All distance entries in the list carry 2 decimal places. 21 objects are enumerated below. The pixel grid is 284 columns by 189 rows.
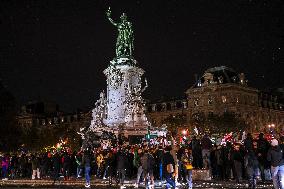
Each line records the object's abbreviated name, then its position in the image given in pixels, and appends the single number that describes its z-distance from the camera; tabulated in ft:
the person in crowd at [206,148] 78.07
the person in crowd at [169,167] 61.46
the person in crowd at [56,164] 89.10
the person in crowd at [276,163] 53.42
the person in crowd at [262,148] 66.78
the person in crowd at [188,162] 62.64
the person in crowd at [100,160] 91.56
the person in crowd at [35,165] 103.39
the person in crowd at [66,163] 91.45
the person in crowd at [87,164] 74.43
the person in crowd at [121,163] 73.15
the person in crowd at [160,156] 70.15
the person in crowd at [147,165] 66.28
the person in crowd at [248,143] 65.29
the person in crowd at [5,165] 110.01
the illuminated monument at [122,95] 153.69
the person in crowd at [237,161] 68.74
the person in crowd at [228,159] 72.49
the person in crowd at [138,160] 71.61
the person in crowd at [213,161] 77.46
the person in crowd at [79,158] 84.89
